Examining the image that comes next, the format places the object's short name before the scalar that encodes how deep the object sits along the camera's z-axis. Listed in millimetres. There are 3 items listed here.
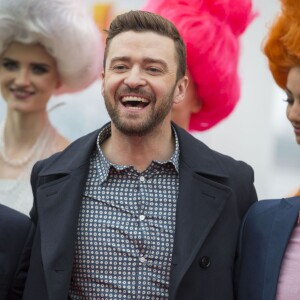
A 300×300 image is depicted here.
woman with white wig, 6137
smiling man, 4562
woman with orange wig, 4484
